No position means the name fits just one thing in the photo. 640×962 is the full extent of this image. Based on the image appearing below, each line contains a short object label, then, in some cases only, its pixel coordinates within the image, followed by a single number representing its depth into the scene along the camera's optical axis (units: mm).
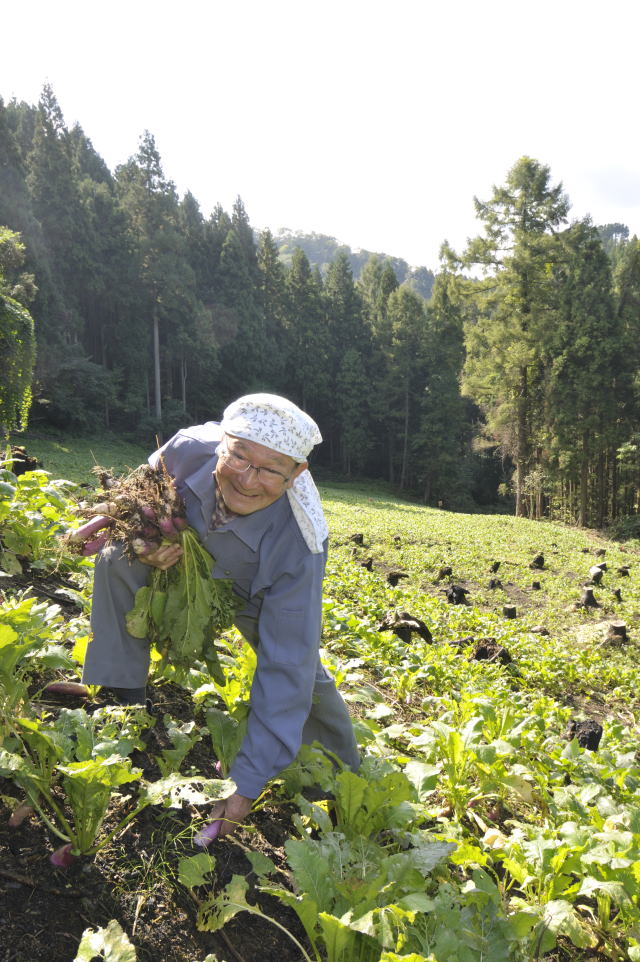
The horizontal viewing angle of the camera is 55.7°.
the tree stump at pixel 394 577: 7744
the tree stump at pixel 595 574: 9320
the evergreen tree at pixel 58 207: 29234
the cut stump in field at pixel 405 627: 5193
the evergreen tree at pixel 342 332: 37719
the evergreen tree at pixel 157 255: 30938
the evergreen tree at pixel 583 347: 21953
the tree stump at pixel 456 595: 7262
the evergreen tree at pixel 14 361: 13391
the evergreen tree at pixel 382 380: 37562
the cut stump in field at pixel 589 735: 3467
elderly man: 2068
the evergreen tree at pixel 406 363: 37000
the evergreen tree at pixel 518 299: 22344
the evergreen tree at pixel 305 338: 37125
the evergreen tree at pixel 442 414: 35594
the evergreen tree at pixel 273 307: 36375
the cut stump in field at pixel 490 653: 5156
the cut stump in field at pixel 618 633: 6293
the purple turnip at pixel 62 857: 1688
